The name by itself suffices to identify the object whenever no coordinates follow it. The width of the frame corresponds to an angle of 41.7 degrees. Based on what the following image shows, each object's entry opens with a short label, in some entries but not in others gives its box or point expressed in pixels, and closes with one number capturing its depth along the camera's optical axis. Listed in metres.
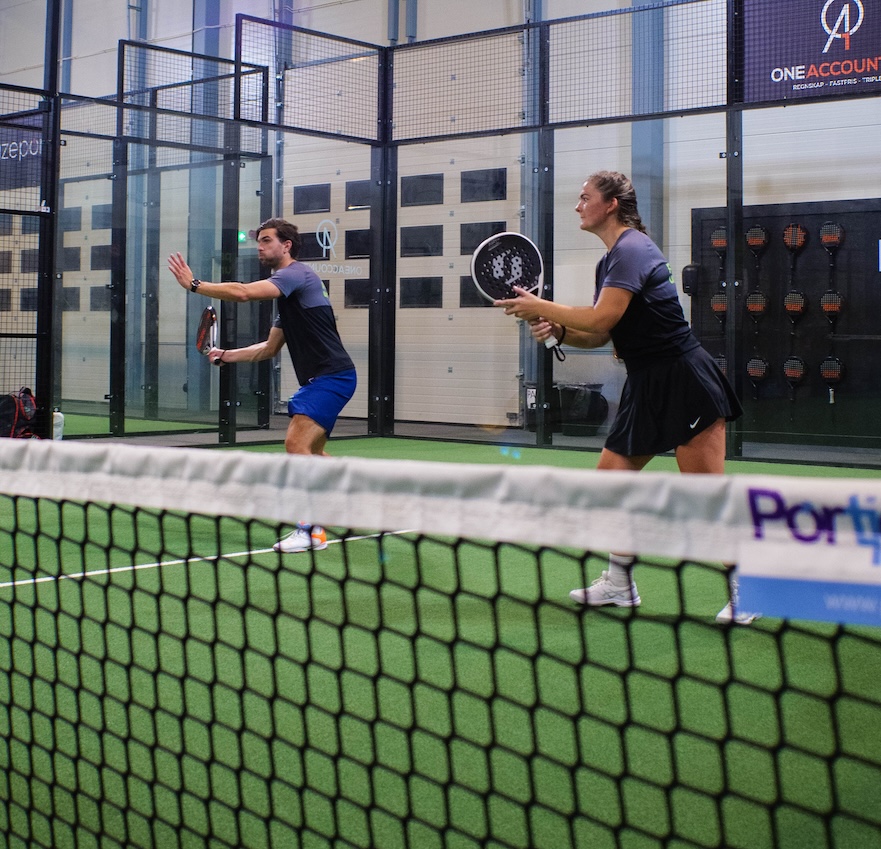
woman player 3.92
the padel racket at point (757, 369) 10.08
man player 5.51
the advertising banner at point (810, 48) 9.20
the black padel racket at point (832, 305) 9.80
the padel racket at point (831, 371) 9.84
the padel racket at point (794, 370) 9.98
